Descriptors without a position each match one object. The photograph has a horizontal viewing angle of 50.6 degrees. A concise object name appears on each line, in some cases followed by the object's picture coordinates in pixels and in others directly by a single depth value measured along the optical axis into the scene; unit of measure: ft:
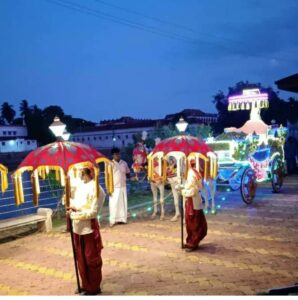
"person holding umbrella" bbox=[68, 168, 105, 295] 13.52
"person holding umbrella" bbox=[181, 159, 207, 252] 18.48
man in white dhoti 24.81
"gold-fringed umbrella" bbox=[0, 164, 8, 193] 18.27
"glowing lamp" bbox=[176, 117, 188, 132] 20.52
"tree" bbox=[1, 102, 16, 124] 175.64
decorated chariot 29.46
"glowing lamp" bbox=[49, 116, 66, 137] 14.82
